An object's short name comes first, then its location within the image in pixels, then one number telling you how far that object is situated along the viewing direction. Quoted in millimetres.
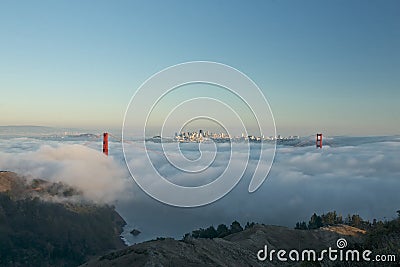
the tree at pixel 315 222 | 80769
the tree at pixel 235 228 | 73075
